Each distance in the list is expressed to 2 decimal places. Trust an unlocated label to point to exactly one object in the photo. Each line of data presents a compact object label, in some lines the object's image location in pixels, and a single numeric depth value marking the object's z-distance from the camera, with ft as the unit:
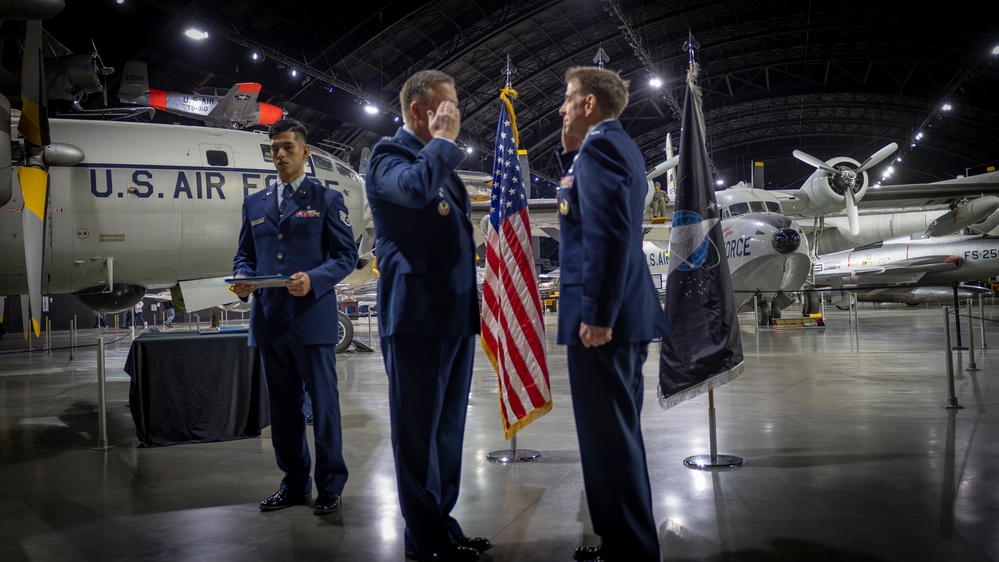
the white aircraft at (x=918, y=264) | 74.08
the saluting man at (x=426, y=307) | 8.44
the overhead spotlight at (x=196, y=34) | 55.88
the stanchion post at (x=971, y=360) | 25.42
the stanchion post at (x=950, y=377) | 17.62
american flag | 11.91
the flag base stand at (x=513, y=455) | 14.10
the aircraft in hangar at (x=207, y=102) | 52.61
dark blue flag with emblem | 12.84
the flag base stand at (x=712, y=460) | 12.92
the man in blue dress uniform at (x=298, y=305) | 11.12
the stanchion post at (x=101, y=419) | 16.19
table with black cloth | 16.28
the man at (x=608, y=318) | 7.88
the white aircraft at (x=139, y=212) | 24.45
